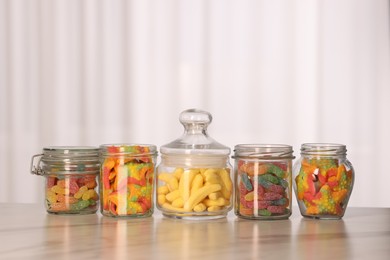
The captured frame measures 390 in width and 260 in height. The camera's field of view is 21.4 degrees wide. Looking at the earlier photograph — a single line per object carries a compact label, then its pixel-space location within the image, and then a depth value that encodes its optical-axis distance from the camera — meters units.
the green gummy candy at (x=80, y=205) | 1.66
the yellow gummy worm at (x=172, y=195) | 1.59
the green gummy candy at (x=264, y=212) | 1.60
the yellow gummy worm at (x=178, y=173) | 1.59
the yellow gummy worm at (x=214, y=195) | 1.59
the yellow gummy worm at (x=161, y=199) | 1.62
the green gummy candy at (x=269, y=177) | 1.60
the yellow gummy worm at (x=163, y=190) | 1.61
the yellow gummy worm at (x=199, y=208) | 1.59
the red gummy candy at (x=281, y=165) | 1.61
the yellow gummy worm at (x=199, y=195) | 1.58
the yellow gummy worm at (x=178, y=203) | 1.59
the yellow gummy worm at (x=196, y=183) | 1.57
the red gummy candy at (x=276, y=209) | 1.60
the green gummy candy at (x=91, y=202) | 1.67
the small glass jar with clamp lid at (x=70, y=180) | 1.66
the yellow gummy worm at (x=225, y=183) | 1.60
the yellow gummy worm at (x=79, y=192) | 1.66
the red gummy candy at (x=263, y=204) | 1.60
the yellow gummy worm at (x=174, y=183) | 1.59
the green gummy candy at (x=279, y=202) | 1.61
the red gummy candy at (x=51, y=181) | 1.66
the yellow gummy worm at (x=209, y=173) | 1.58
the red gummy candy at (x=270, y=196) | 1.60
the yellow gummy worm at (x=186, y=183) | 1.58
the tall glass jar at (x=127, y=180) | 1.61
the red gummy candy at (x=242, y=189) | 1.61
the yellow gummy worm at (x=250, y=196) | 1.60
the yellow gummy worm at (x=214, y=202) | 1.60
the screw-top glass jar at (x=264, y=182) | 1.60
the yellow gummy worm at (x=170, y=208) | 1.59
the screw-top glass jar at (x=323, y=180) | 1.59
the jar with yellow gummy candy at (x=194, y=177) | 1.58
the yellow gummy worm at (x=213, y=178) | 1.58
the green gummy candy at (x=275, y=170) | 1.60
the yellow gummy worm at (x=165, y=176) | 1.60
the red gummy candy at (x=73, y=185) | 1.66
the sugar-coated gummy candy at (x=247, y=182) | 1.60
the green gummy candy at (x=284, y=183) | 1.60
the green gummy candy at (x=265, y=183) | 1.59
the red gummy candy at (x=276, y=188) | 1.60
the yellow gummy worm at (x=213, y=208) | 1.60
